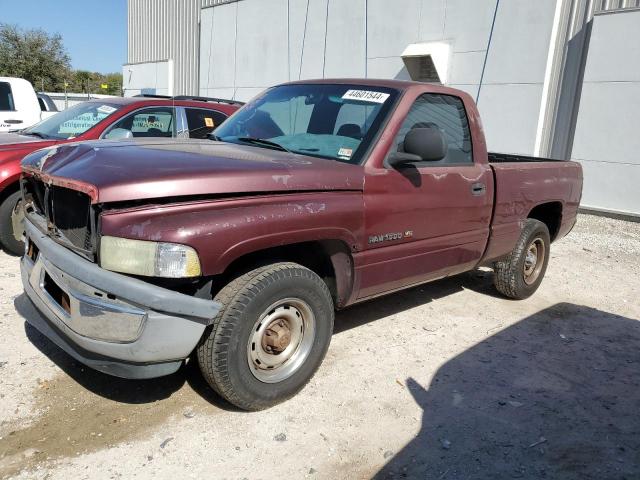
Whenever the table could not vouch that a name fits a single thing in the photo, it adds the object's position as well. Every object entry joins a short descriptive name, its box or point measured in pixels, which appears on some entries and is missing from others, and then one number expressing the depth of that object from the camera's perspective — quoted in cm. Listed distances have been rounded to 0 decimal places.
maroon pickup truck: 253
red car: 539
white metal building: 971
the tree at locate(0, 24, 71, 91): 3519
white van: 940
